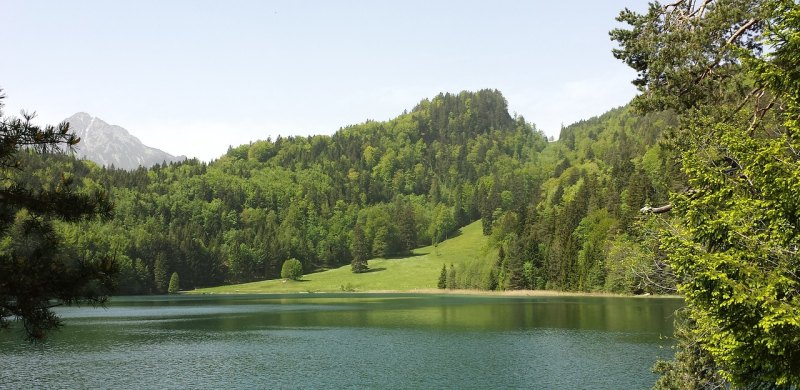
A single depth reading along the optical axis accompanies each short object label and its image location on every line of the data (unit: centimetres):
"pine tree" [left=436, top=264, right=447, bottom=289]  17909
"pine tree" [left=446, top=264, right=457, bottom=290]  17650
